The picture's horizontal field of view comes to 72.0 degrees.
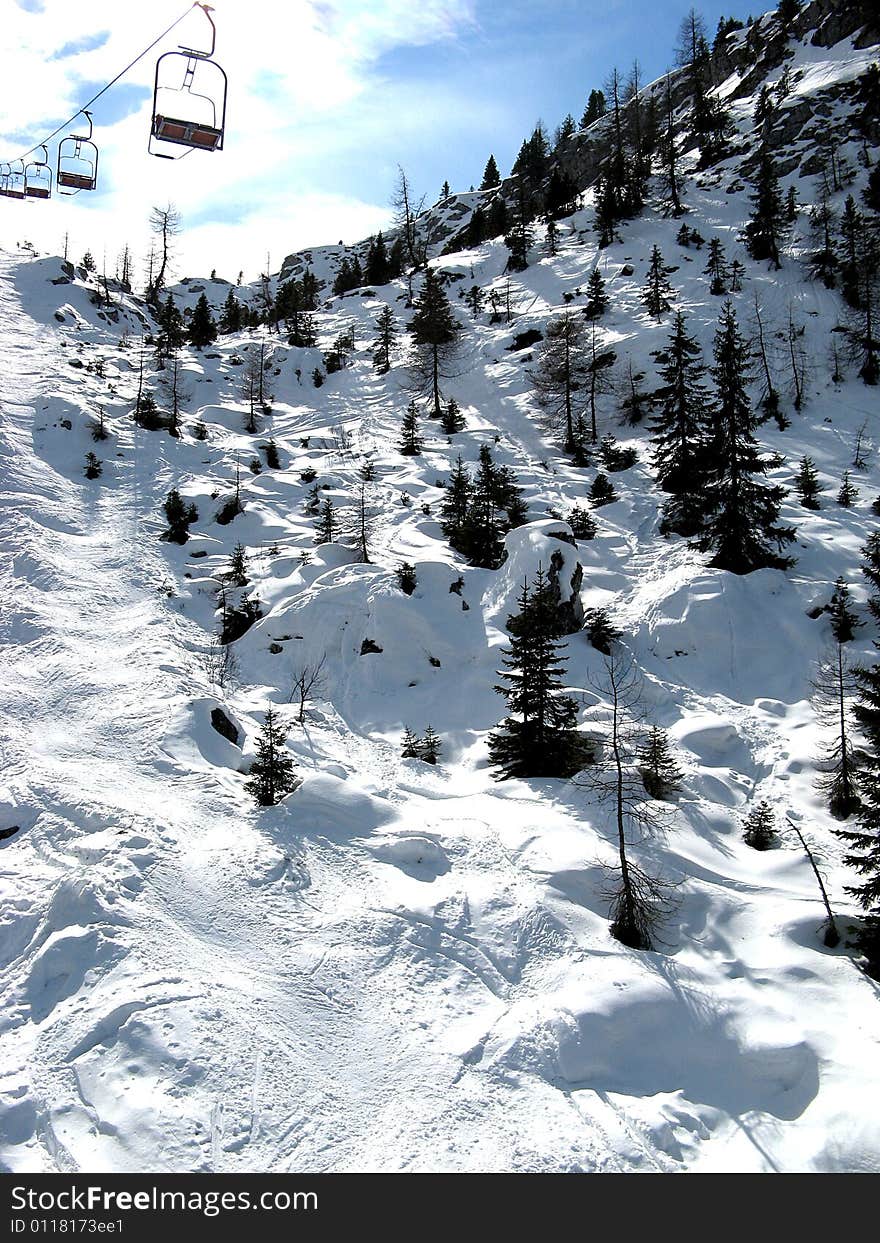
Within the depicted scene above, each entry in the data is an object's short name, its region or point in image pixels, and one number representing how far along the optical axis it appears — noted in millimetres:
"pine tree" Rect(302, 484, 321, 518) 32250
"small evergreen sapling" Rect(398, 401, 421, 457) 37688
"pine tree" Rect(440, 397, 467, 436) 39938
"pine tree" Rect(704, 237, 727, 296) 47906
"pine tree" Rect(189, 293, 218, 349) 57875
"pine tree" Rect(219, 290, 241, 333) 70562
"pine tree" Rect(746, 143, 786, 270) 50594
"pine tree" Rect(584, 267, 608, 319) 48594
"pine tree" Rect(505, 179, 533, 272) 62875
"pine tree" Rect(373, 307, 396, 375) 51250
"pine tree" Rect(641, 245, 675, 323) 46125
